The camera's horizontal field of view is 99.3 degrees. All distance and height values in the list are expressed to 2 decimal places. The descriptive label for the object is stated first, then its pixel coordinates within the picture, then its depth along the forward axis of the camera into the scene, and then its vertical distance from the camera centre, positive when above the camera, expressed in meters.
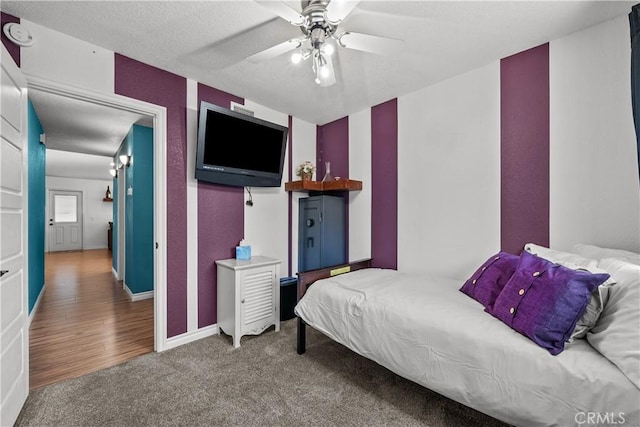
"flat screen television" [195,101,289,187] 2.46 +0.64
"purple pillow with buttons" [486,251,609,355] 1.20 -0.43
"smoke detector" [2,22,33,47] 1.69 +1.14
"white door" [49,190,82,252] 8.34 -0.24
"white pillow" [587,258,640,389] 1.02 -0.47
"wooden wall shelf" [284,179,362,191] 3.13 +0.32
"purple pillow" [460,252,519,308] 1.75 -0.45
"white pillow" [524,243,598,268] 1.50 -0.27
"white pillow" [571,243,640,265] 1.49 -0.24
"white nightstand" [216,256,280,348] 2.45 -0.79
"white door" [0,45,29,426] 1.43 -0.19
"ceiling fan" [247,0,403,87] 1.36 +1.02
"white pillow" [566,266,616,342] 1.23 -0.44
